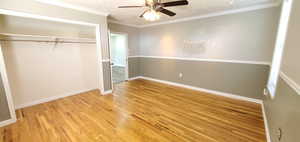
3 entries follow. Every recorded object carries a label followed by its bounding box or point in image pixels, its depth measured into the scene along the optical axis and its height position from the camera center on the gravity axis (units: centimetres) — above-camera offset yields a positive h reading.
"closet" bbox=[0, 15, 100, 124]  253 -16
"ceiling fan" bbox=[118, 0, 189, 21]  200 +82
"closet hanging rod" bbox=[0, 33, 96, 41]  236 +37
